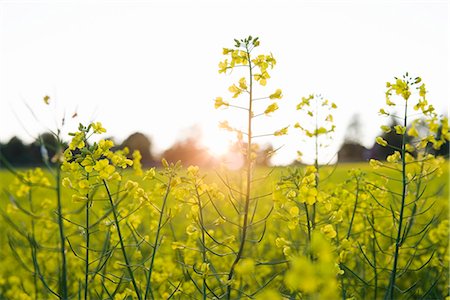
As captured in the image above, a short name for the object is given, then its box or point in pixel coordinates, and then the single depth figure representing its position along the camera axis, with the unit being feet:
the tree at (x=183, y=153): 114.25
